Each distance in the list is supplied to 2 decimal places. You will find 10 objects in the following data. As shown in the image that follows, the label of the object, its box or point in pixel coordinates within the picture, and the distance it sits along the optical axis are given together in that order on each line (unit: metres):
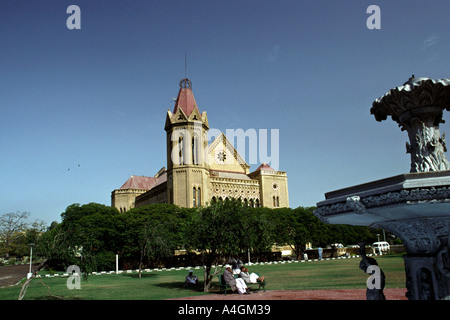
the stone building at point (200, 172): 59.03
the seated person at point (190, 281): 17.58
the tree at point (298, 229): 47.38
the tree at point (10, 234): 65.81
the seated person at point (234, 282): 14.09
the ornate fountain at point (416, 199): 4.93
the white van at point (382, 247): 53.19
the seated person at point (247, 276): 15.63
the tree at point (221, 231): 17.31
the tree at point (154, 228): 28.68
